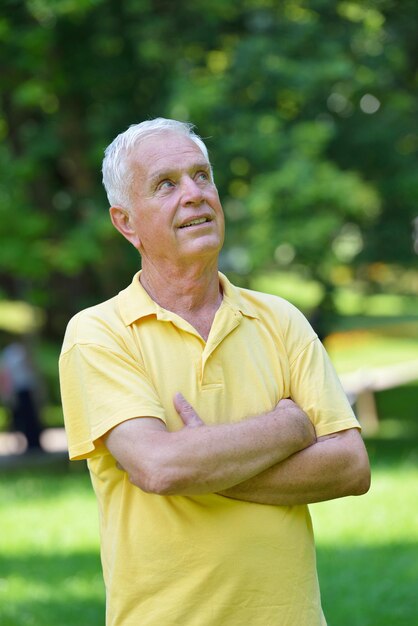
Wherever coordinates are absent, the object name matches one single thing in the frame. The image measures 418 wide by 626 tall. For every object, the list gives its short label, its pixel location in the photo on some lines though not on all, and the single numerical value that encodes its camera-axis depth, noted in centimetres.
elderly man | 479
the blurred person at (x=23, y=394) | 2880
